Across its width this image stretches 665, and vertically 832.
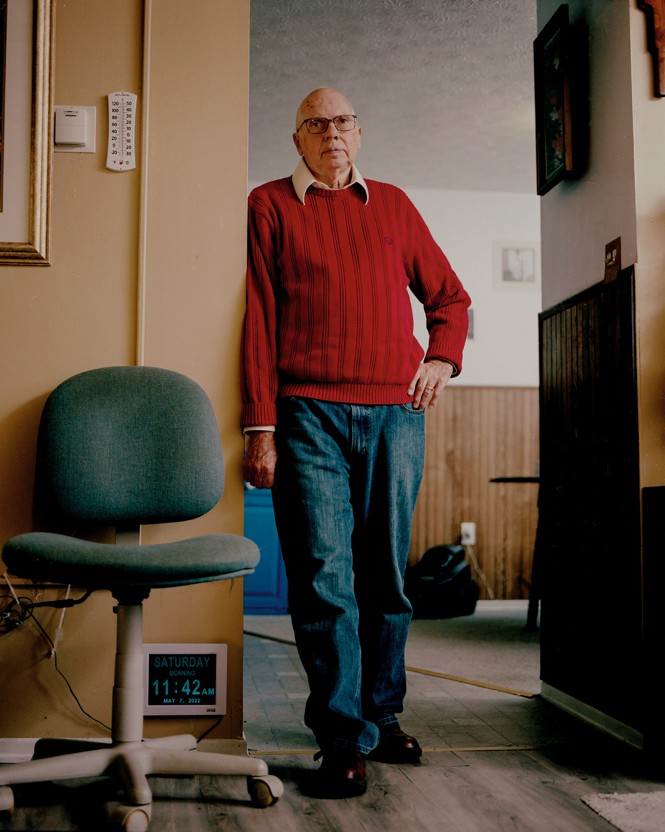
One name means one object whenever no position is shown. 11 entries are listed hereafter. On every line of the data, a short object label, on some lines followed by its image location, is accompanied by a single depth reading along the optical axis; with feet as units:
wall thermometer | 6.33
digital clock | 6.15
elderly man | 5.73
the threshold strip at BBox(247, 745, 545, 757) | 6.24
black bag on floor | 14.64
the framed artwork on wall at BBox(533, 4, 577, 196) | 7.84
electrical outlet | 16.33
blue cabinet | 14.92
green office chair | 4.75
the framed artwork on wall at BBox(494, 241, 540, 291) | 16.99
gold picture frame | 6.20
